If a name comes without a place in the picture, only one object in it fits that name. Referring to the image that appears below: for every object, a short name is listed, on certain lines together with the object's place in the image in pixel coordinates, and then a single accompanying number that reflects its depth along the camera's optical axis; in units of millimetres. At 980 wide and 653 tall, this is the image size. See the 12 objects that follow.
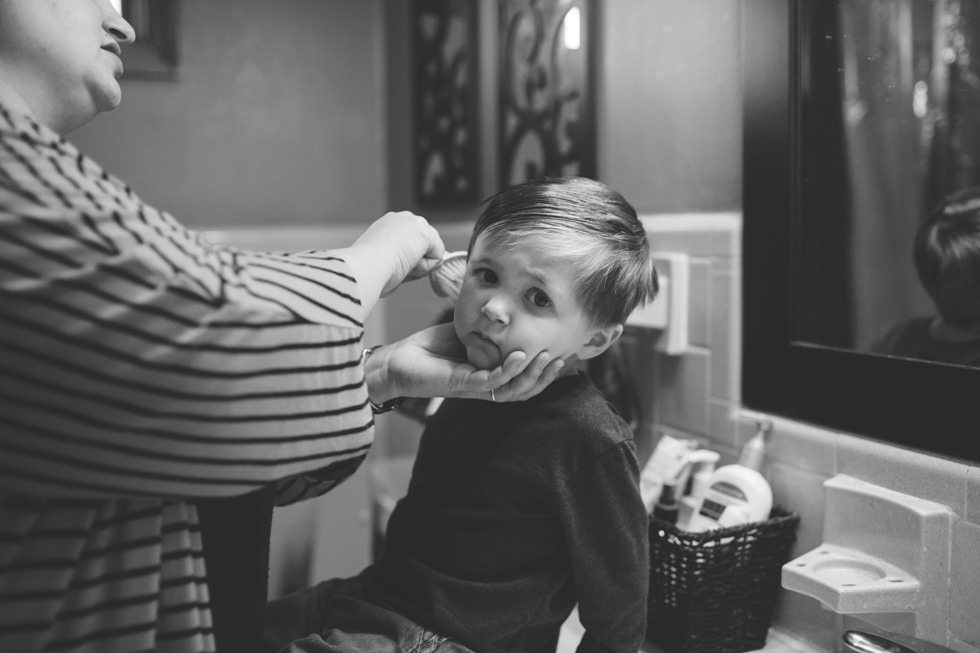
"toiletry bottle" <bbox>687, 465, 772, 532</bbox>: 1277
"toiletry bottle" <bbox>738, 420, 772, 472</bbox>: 1343
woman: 633
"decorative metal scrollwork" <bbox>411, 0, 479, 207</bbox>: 2361
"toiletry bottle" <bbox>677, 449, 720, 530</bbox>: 1363
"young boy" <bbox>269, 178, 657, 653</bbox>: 1076
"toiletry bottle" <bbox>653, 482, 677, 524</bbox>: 1385
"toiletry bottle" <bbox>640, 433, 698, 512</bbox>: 1395
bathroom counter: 1269
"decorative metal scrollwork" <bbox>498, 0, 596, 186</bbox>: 1808
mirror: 1238
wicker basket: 1212
